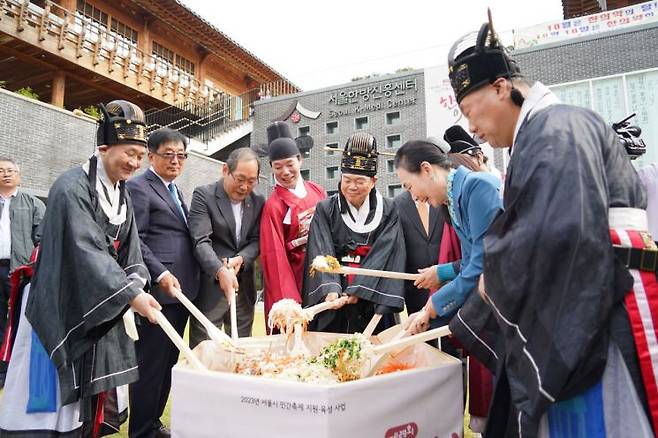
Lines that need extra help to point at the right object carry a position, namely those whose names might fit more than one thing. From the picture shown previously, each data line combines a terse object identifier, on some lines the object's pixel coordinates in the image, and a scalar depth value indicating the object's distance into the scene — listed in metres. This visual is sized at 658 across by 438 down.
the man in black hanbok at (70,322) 2.19
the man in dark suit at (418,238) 3.01
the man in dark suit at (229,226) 3.34
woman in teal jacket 2.04
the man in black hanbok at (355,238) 2.79
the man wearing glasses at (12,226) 4.53
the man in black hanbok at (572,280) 1.14
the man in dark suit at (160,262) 2.89
